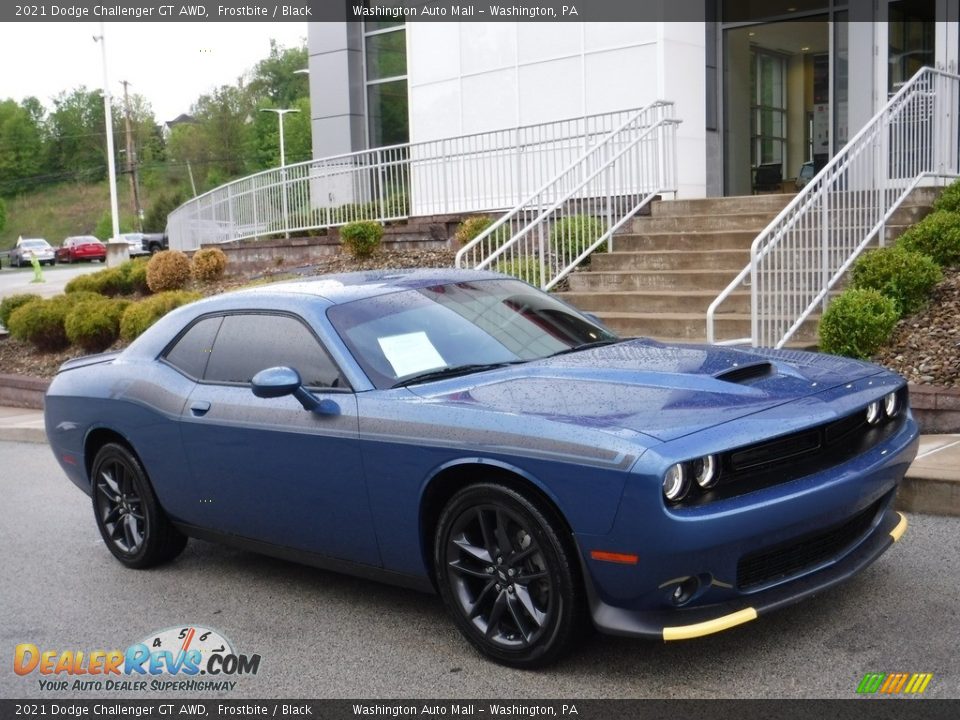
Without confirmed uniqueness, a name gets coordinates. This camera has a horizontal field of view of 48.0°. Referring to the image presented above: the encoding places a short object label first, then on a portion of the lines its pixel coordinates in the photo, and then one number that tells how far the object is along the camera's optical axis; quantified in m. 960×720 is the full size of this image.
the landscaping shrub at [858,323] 8.58
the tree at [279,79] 110.06
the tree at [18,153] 114.00
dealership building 14.29
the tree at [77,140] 120.69
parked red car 56.59
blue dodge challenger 3.88
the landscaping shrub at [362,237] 16.16
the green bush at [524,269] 12.19
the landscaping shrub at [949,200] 10.49
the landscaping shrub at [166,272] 18.22
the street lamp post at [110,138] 36.69
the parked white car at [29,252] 54.84
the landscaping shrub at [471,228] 14.70
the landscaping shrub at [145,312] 14.38
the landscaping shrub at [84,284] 18.62
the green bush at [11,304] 16.94
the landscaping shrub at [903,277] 9.22
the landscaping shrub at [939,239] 9.72
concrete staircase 10.42
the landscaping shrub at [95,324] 15.09
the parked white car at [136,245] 54.25
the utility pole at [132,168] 67.62
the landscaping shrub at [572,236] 12.66
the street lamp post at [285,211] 20.12
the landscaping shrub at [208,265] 18.70
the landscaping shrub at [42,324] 15.76
